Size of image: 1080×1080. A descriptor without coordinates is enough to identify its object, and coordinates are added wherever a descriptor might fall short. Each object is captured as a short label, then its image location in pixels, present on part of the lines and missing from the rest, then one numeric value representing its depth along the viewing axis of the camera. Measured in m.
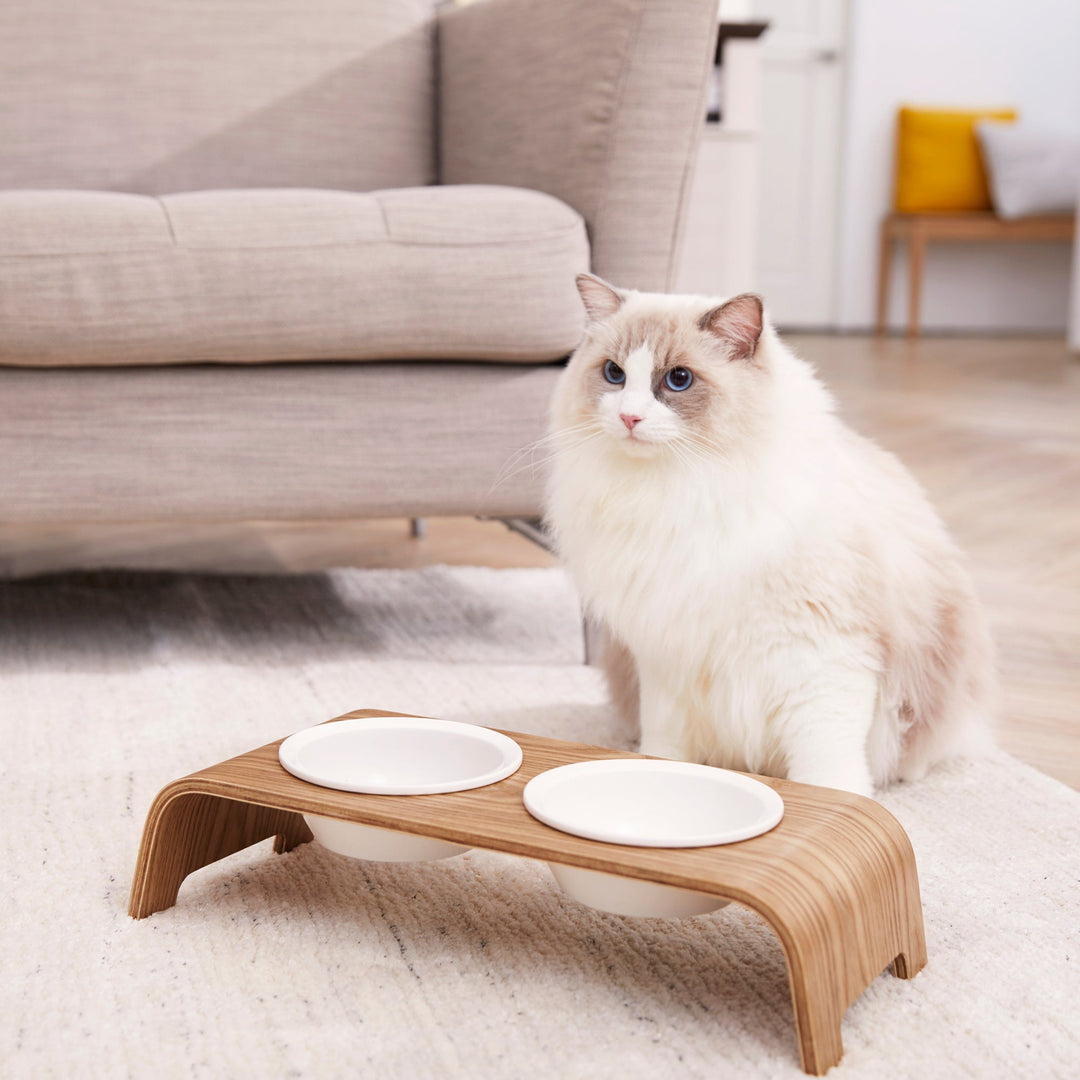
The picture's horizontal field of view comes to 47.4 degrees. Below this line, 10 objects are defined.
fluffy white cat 1.01
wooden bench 5.52
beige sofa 1.40
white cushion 5.39
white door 5.61
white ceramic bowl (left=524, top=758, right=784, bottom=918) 0.78
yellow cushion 5.56
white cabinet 2.89
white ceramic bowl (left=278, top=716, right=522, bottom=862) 0.87
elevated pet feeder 0.71
